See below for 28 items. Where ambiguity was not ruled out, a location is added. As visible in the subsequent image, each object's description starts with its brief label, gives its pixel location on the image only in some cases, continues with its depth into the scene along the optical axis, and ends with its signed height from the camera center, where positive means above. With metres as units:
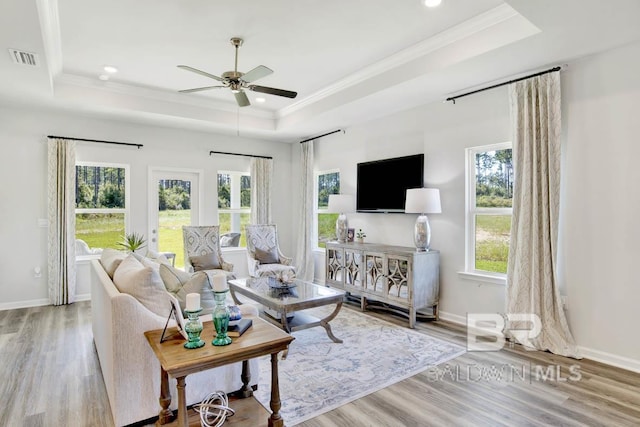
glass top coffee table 3.36 -0.83
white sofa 2.14 -0.94
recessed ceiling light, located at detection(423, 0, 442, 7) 2.84 +1.66
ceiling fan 3.12 +1.21
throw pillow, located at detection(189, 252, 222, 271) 5.07 -0.69
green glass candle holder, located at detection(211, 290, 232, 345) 1.94 -0.60
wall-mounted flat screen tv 4.74 +0.43
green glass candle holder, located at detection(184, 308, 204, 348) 1.89 -0.61
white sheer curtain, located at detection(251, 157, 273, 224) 6.76 +0.42
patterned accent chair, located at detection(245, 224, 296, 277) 5.47 -0.60
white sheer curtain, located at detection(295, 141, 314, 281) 6.61 -0.14
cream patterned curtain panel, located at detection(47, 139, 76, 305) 5.04 -0.11
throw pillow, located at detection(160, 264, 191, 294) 2.69 -0.50
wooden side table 1.74 -0.72
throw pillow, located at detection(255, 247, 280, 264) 5.60 -0.69
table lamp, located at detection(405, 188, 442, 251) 4.30 +0.06
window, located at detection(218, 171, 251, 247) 6.60 +0.20
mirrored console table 4.18 -0.80
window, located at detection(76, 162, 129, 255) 5.41 +0.15
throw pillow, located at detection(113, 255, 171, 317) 2.30 -0.49
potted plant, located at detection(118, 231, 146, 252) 5.39 -0.44
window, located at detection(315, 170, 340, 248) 6.31 +0.14
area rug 2.57 -1.32
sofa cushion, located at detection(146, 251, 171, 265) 3.87 -0.50
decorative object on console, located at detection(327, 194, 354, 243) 5.46 +0.05
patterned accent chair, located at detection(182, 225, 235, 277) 5.11 -0.55
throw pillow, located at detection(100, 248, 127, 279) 2.89 -0.41
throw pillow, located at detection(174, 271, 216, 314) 2.58 -0.55
